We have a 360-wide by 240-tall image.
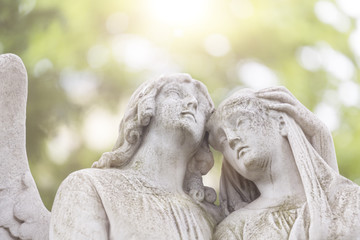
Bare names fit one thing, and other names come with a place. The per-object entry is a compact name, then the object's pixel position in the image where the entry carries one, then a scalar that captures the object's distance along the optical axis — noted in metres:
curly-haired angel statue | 6.29
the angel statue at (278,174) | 6.15
